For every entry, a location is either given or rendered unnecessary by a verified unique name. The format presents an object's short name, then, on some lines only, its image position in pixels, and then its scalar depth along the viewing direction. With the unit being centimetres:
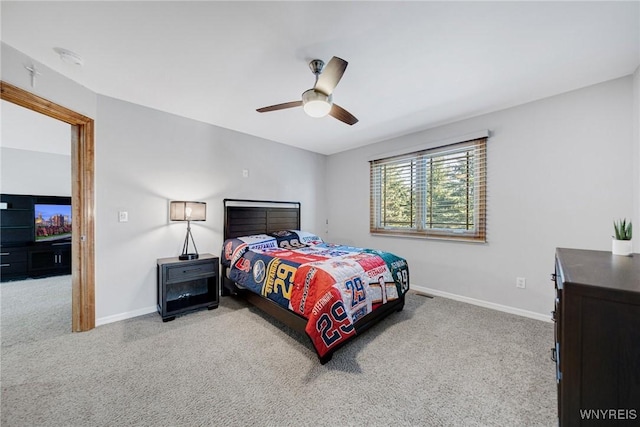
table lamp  293
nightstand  270
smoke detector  191
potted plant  147
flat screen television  456
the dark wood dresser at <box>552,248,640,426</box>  75
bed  193
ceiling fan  170
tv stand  417
